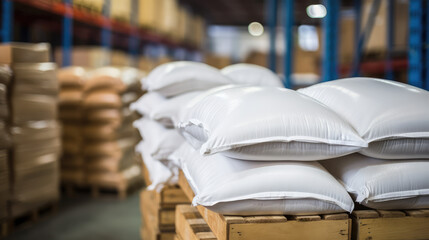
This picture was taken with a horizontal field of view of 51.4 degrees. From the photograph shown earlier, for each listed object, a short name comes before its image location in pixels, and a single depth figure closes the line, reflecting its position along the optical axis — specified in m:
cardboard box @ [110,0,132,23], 8.27
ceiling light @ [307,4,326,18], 18.72
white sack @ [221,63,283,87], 3.67
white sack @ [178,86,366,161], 1.80
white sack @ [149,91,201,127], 3.02
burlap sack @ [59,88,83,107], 5.54
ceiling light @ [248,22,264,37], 24.85
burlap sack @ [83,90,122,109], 5.44
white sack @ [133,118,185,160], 2.93
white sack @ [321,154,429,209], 1.86
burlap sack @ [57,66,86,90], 5.52
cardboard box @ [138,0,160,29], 9.55
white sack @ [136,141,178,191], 2.82
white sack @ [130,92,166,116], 3.53
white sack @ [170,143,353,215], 1.76
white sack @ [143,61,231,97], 3.13
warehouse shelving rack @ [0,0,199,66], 4.88
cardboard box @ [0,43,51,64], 3.88
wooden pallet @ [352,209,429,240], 1.88
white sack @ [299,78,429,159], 1.88
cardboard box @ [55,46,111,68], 7.19
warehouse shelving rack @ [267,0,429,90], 3.83
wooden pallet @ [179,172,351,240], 1.74
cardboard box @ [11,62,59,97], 3.95
